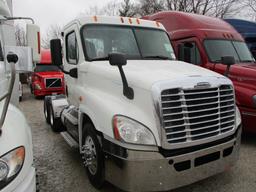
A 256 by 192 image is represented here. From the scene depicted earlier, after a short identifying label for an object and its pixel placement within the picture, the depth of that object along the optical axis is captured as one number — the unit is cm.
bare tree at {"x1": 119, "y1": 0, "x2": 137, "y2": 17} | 2834
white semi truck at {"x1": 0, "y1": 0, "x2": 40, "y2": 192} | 145
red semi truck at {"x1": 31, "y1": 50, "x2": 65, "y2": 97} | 930
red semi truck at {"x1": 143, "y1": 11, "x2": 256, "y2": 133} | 379
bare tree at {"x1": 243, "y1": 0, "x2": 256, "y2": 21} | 2220
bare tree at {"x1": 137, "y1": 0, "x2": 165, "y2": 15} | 2505
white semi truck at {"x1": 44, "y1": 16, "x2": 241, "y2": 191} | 209
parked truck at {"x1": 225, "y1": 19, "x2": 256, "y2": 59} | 723
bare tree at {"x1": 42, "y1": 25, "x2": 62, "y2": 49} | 3483
